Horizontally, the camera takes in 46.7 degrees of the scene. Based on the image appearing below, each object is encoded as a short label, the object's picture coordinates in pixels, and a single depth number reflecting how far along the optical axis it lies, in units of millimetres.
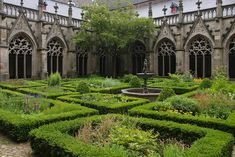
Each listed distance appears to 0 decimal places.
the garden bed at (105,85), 14032
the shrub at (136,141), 4957
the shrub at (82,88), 12102
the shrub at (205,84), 13654
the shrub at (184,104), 8500
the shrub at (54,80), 14500
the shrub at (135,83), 15429
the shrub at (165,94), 10000
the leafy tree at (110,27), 20547
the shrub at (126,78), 18623
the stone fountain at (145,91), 12008
